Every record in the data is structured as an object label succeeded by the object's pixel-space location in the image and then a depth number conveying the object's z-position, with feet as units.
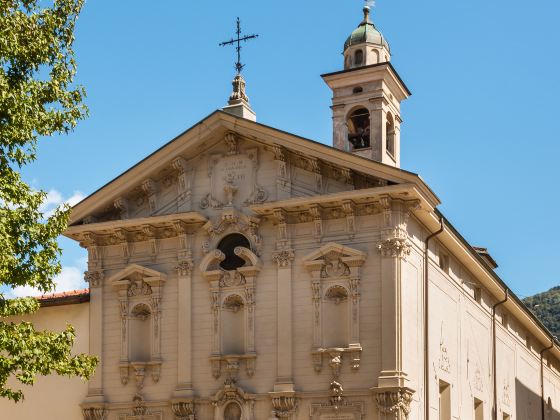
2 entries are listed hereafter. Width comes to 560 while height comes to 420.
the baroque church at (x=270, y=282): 107.65
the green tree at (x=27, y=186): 79.77
